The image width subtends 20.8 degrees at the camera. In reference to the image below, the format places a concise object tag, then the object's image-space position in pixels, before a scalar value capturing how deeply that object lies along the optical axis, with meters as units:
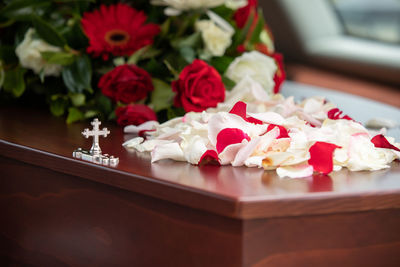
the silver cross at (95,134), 1.19
